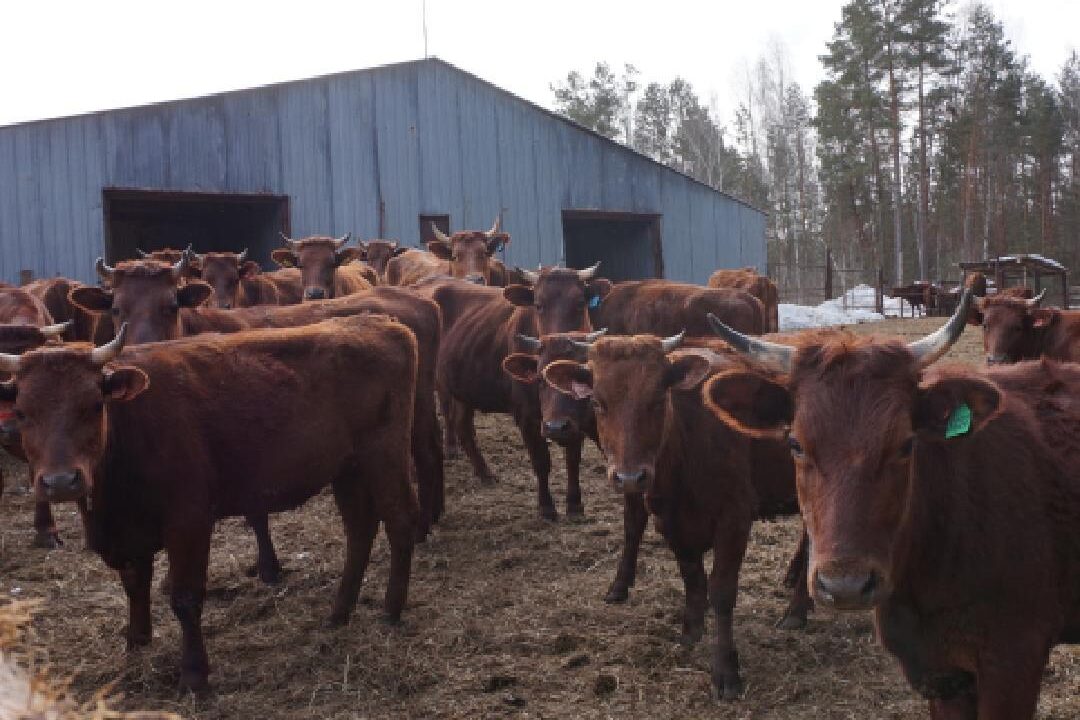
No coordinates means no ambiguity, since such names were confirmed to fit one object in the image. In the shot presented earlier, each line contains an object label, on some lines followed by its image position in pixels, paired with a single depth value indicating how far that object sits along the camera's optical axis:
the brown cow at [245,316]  7.48
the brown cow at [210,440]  4.60
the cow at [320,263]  11.11
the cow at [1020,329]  9.28
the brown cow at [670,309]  10.02
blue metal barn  15.73
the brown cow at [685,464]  4.85
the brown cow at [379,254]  15.36
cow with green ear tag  2.99
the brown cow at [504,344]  8.36
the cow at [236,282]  9.88
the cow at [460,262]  13.71
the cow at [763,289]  15.46
